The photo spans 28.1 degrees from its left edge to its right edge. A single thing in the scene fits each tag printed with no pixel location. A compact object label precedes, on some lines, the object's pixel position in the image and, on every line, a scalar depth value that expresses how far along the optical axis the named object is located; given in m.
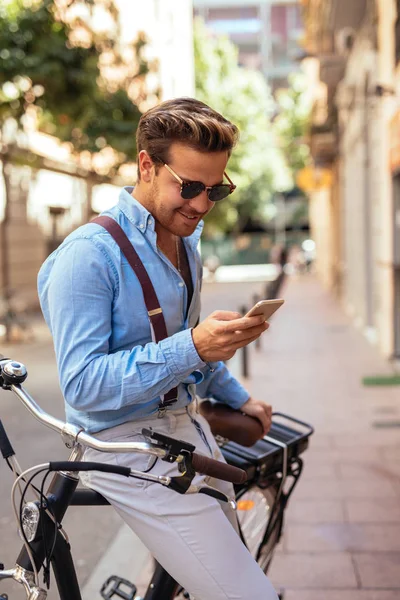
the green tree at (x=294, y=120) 44.22
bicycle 1.72
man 1.86
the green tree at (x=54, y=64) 12.99
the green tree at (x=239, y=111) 37.38
